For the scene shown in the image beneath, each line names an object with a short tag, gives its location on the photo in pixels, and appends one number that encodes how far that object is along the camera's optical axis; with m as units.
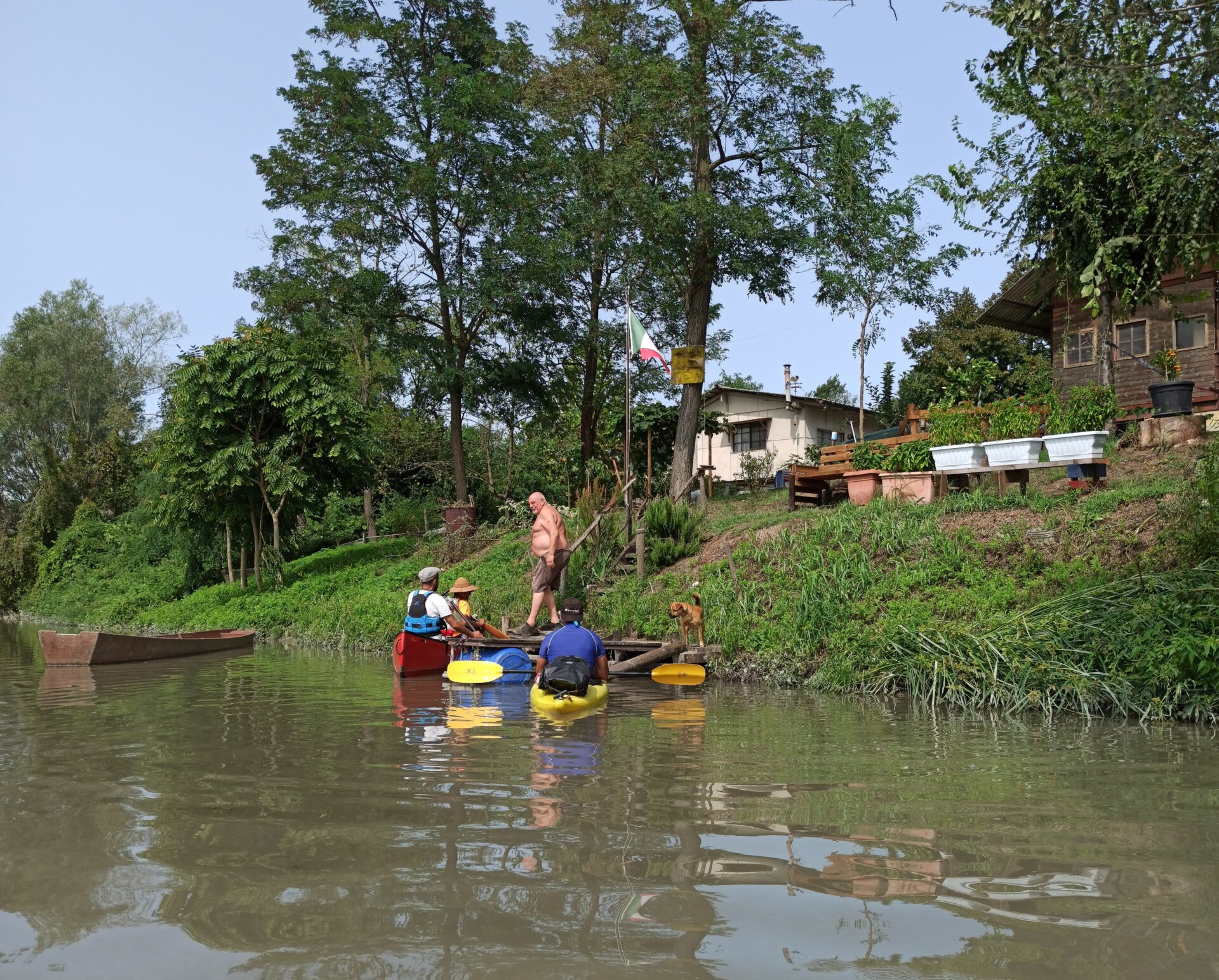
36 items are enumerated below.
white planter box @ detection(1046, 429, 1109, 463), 14.09
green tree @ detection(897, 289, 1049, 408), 34.00
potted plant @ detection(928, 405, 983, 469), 15.61
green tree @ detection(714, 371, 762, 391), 42.56
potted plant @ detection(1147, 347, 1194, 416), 17.56
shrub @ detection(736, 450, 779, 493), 30.82
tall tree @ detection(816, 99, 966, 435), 21.05
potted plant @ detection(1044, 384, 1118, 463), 14.16
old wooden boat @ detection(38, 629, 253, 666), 15.84
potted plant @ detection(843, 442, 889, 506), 17.53
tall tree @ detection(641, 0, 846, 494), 20.70
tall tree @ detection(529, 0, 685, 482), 21.20
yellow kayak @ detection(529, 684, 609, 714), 9.93
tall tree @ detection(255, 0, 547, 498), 25.12
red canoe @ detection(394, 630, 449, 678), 13.98
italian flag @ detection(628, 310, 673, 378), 17.53
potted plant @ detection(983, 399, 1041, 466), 14.89
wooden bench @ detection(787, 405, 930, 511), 19.17
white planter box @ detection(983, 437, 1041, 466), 14.84
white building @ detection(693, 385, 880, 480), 40.12
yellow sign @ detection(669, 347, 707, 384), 21.11
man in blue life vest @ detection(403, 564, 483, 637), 14.41
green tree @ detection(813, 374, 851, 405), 62.84
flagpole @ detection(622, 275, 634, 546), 17.72
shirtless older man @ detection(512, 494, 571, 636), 15.77
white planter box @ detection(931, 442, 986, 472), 15.55
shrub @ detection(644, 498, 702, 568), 17.83
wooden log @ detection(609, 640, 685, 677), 13.50
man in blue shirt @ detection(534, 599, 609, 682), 10.51
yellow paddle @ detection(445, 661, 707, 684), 12.58
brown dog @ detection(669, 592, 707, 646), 13.95
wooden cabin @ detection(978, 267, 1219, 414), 23.00
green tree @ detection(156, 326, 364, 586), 24.89
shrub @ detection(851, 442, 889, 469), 17.73
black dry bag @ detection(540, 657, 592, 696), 9.92
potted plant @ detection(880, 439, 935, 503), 16.56
